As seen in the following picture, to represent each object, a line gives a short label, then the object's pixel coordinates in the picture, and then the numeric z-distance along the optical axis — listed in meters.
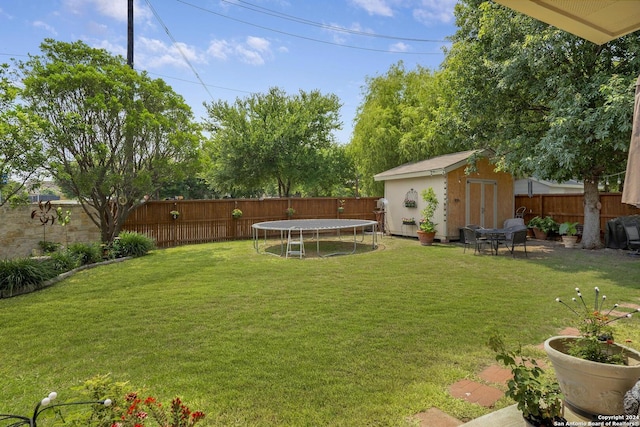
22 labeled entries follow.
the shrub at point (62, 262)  6.54
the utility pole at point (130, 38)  9.64
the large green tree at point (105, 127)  7.80
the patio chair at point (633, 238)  8.73
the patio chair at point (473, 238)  8.96
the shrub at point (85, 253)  7.51
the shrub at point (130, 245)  8.54
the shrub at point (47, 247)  8.10
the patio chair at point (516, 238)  8.42
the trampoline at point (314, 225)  8.73
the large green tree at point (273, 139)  17.12
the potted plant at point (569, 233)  9.91
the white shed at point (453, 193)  11.22
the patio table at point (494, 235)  8.88
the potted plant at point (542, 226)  11.32
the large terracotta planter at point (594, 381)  1.84
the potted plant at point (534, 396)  1.68
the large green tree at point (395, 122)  16.36
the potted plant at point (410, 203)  12.22
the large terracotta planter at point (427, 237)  10.74
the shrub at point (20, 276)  5.37
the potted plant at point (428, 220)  10.77
